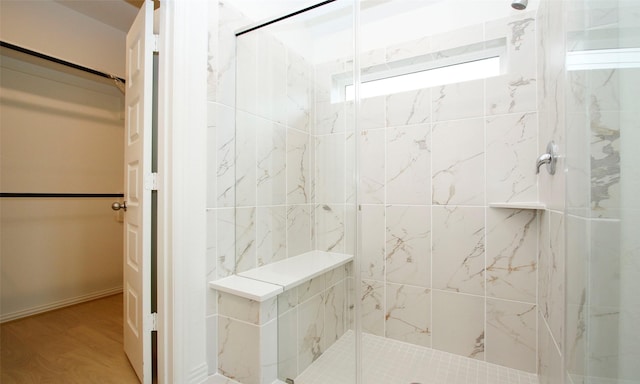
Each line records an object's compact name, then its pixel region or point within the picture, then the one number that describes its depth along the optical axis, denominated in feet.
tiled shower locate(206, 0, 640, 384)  4.12
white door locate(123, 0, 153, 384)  4.43
